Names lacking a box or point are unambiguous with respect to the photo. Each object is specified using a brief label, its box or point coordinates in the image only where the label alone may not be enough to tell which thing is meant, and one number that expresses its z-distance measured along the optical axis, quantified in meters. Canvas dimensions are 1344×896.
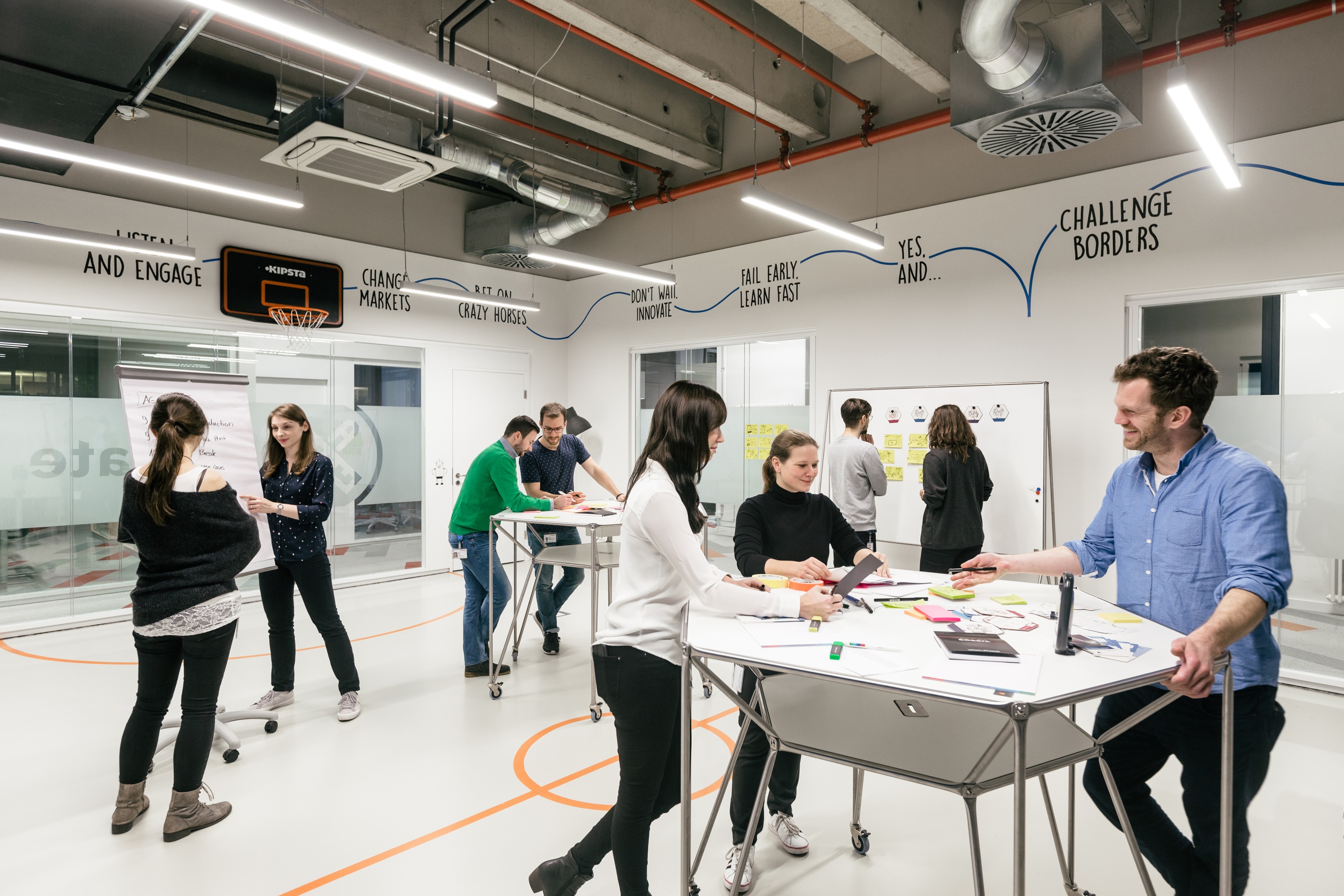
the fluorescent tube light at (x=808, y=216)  3.93
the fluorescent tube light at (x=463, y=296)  5.98
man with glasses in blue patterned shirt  4.52
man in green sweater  3.89
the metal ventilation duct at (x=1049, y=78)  3.39
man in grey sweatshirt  4.52
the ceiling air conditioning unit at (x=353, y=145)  4.02
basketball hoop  5.97
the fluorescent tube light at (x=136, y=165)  3.22
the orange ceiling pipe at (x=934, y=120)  3.72
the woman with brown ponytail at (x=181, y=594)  2.34
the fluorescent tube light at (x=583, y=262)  5.20
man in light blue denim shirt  1.49
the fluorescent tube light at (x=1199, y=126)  2.52
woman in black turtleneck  2.24
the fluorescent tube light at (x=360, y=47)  2.29
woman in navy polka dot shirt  3.26
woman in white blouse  1.70
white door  7.17
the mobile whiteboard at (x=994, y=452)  4.58
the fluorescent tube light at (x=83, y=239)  4.27
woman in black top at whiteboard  4.20
